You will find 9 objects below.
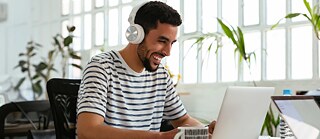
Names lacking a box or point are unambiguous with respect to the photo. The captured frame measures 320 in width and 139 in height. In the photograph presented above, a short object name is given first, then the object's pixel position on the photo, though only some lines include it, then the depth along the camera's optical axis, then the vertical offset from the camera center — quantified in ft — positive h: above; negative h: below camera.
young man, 6.53 -0.09
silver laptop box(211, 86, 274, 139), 5.28 -0.41
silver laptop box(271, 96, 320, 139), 5.73 -0.45
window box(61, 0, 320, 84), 11.41 +0.61
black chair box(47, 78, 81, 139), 7.01 -0.42
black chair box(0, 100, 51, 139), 8.46 -0.83
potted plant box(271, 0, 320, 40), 9.73 +0.95
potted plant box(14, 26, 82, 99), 18.78 +0.34
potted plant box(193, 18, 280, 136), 10.58 +0.28
